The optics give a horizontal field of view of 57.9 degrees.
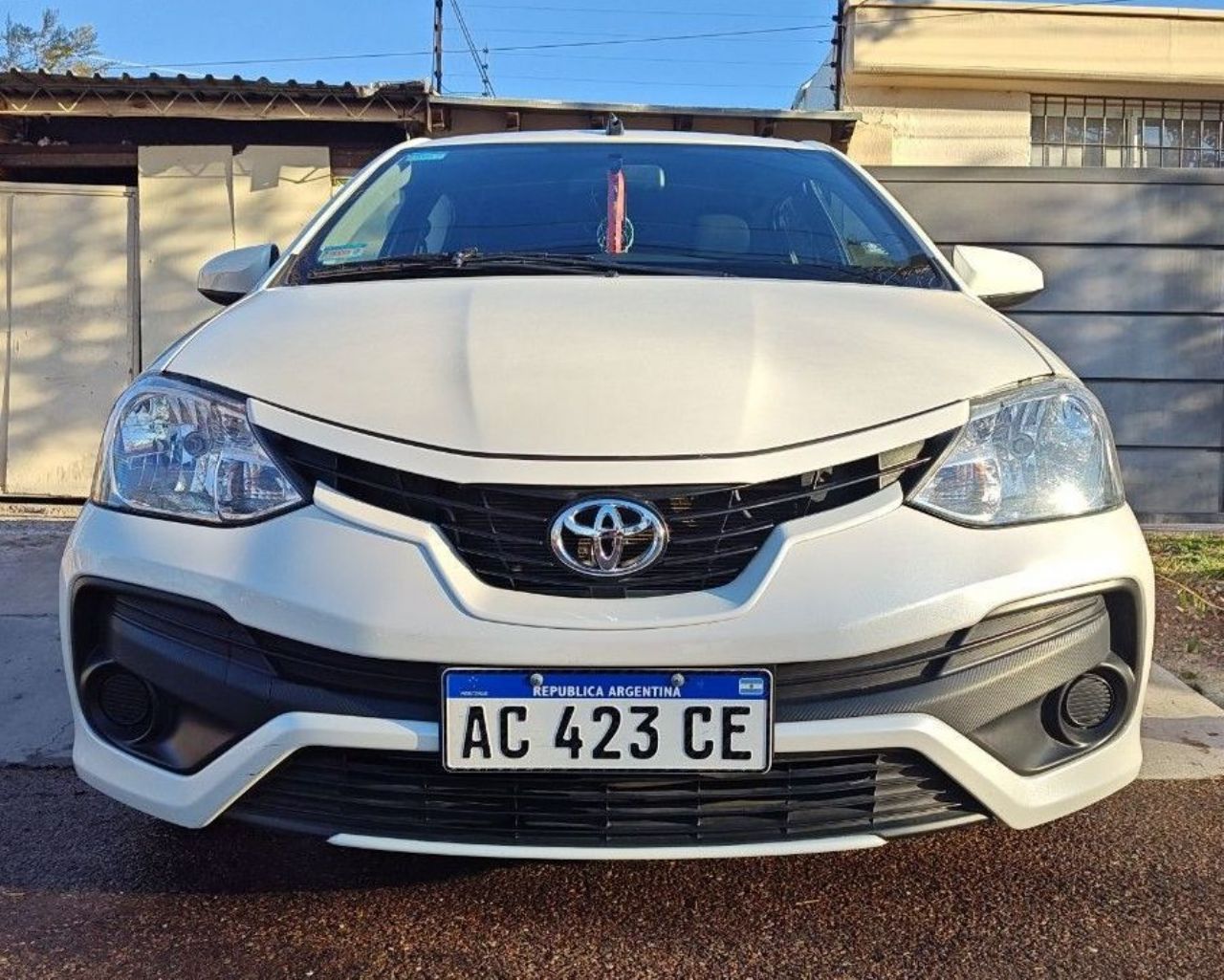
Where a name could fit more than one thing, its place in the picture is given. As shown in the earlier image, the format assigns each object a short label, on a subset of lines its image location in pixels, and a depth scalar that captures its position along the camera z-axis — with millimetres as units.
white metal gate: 6875
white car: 1580
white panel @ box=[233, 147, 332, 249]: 7297
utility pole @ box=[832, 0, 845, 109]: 9648
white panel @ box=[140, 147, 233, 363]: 7039
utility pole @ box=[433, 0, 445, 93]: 11680
